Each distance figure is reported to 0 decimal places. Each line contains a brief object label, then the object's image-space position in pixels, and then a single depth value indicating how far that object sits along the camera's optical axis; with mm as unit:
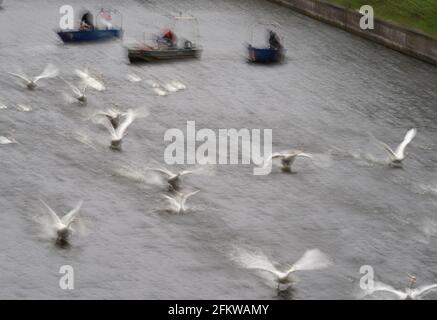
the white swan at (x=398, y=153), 100438
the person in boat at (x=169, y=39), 135125
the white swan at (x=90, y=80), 119962
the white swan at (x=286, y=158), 97188
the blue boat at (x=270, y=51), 136250
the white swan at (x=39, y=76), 117688
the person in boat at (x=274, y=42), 138125
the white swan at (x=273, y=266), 76706
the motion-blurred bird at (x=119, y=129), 100000
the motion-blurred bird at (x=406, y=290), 74750
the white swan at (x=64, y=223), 79875
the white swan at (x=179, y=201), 86425
